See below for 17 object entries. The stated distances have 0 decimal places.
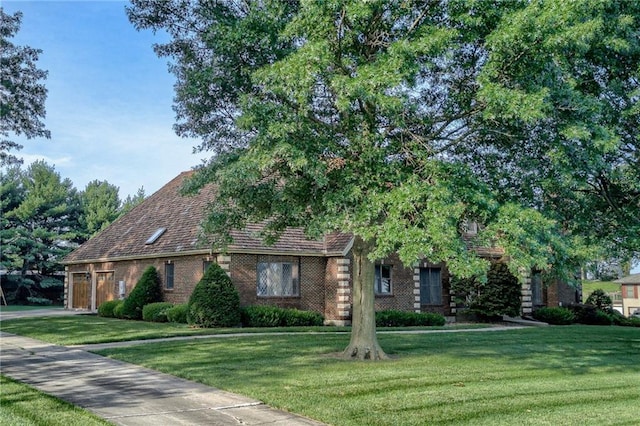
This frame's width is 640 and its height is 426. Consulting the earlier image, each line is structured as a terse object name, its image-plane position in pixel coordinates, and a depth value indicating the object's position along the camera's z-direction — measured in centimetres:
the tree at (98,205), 5506
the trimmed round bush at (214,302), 2281
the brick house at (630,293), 5994
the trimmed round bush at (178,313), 2434
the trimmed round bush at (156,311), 2578
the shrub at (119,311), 2781
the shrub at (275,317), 2397
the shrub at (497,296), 2916
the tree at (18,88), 2178
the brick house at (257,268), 2564
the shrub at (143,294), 2755
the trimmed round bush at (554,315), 3120
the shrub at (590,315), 3259
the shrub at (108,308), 2927
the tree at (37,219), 4912
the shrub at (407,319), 2611
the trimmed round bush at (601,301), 3422
